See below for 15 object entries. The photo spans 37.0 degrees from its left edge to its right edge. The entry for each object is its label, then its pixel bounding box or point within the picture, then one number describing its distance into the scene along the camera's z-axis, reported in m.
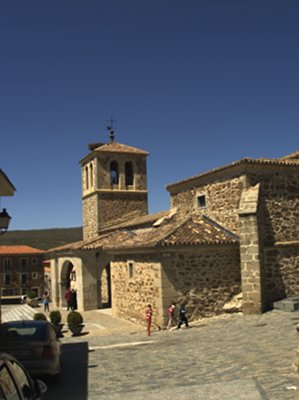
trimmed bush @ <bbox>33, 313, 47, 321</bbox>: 18.29
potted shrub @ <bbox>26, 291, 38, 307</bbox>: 34.22
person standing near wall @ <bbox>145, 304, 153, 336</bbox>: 14.59
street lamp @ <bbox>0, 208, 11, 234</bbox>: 10.04
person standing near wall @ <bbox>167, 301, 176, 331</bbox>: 14.93
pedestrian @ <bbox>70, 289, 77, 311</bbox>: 24.48
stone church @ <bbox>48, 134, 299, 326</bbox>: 15.65
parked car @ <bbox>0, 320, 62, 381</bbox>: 7.32
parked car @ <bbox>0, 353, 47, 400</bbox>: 3.83
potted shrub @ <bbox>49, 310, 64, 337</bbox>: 18.70
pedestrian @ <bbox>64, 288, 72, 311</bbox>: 24.34
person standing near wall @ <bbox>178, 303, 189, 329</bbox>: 14.80
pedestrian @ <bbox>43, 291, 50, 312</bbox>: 28.14
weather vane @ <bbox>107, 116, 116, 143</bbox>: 34.53
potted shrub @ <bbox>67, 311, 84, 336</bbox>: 16.45
